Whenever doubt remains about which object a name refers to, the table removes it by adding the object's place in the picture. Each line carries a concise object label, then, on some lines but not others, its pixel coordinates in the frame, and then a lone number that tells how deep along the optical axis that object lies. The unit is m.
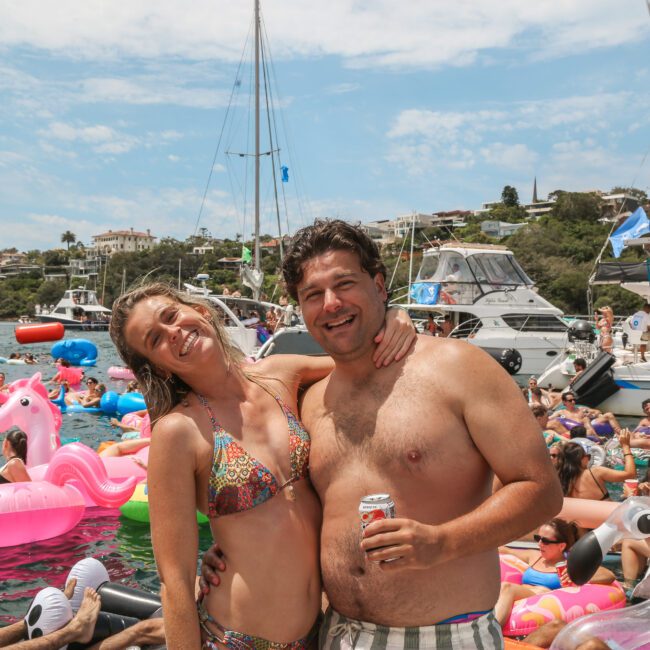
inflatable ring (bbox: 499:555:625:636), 5.53
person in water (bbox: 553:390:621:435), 13.29
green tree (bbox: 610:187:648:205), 109.36
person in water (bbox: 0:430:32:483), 8.73
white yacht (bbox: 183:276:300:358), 22.20
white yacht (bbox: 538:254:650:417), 17.36
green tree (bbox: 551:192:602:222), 87.19
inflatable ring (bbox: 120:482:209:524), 9.28
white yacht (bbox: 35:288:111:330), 67.31
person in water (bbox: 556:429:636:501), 7.89
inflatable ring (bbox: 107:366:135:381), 27.20
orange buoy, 7.72
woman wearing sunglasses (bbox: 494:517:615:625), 5.98
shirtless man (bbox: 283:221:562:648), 1.96
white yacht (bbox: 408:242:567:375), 23.27
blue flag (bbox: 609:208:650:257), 18.41
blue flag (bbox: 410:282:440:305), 25.14
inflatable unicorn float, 8.12
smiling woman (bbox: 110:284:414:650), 2.16
